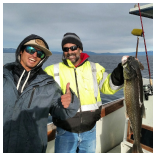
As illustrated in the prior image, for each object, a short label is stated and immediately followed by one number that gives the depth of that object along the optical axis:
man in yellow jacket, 1.00
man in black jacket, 0.71
